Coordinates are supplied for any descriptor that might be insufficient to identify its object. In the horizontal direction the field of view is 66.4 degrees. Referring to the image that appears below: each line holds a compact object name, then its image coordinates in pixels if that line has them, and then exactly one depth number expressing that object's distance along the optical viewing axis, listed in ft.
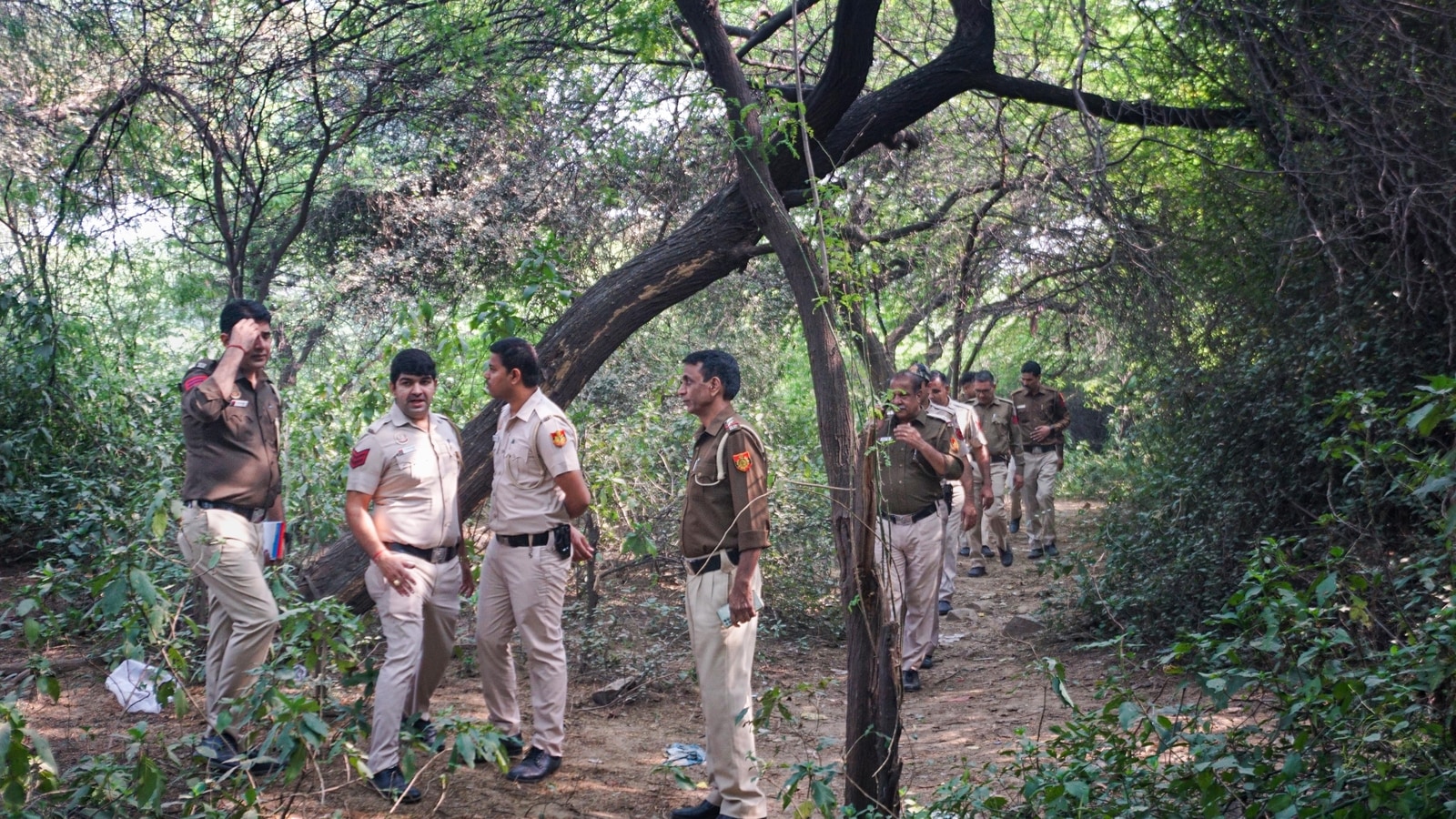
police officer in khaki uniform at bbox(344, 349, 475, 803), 15.76
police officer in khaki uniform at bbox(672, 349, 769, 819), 14.89
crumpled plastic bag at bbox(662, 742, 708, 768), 17.98
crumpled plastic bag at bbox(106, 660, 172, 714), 17.79
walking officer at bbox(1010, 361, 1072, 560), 38.42
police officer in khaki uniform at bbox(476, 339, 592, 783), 16.83
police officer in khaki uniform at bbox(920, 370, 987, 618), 26.35
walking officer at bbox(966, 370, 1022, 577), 38.34
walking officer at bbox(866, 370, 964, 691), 24.09
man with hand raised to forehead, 15.69
